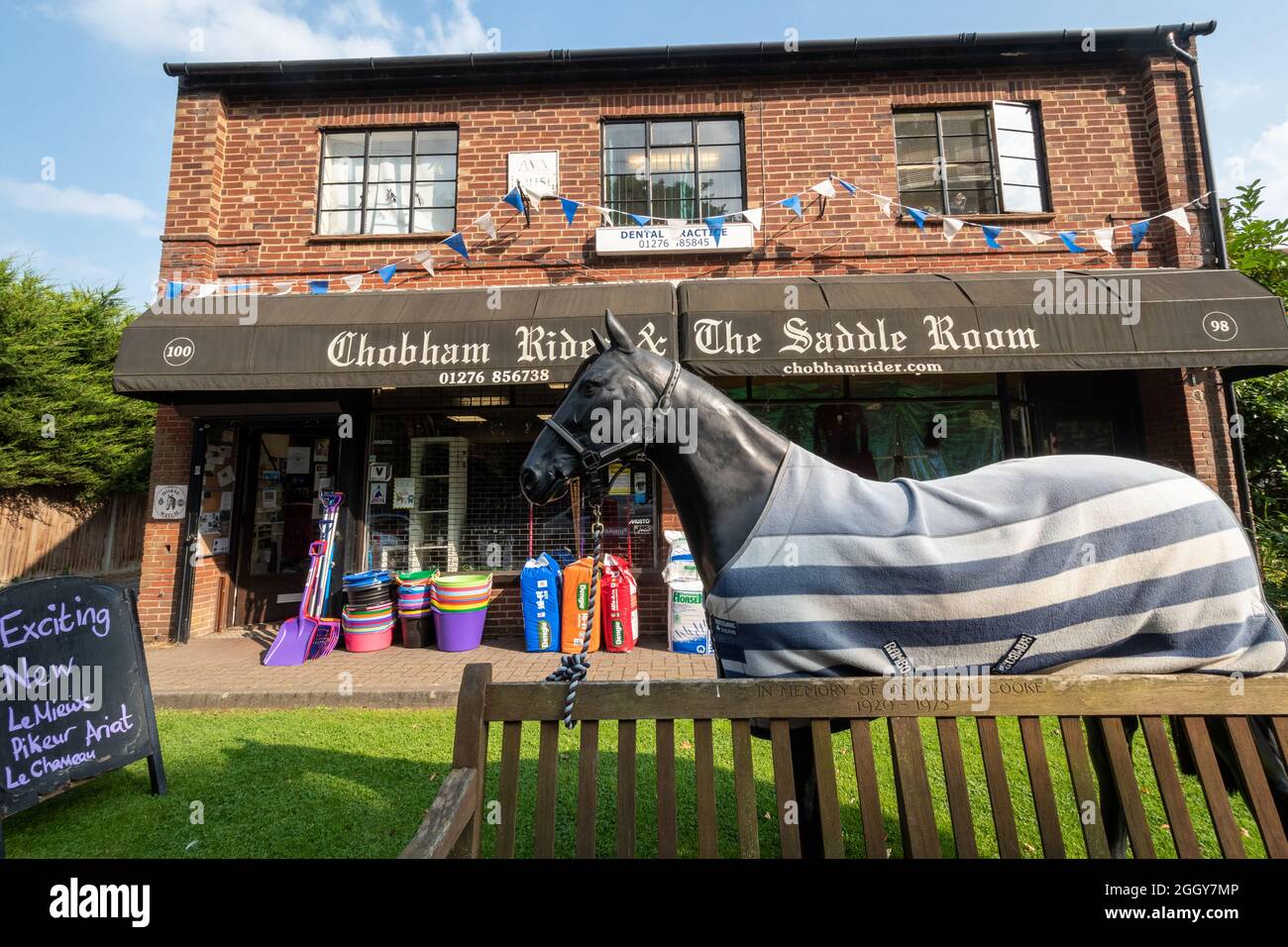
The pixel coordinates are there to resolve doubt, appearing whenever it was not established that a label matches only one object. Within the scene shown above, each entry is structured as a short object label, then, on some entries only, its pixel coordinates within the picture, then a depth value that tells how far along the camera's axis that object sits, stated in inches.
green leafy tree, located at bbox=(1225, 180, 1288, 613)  255.6
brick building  273.4
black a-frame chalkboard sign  118.6
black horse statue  72.0
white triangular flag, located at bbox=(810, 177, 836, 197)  277.6
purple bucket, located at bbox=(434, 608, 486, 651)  250.7
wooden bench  60.1
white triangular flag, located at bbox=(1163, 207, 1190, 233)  262.1
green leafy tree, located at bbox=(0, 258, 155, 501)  456.8
